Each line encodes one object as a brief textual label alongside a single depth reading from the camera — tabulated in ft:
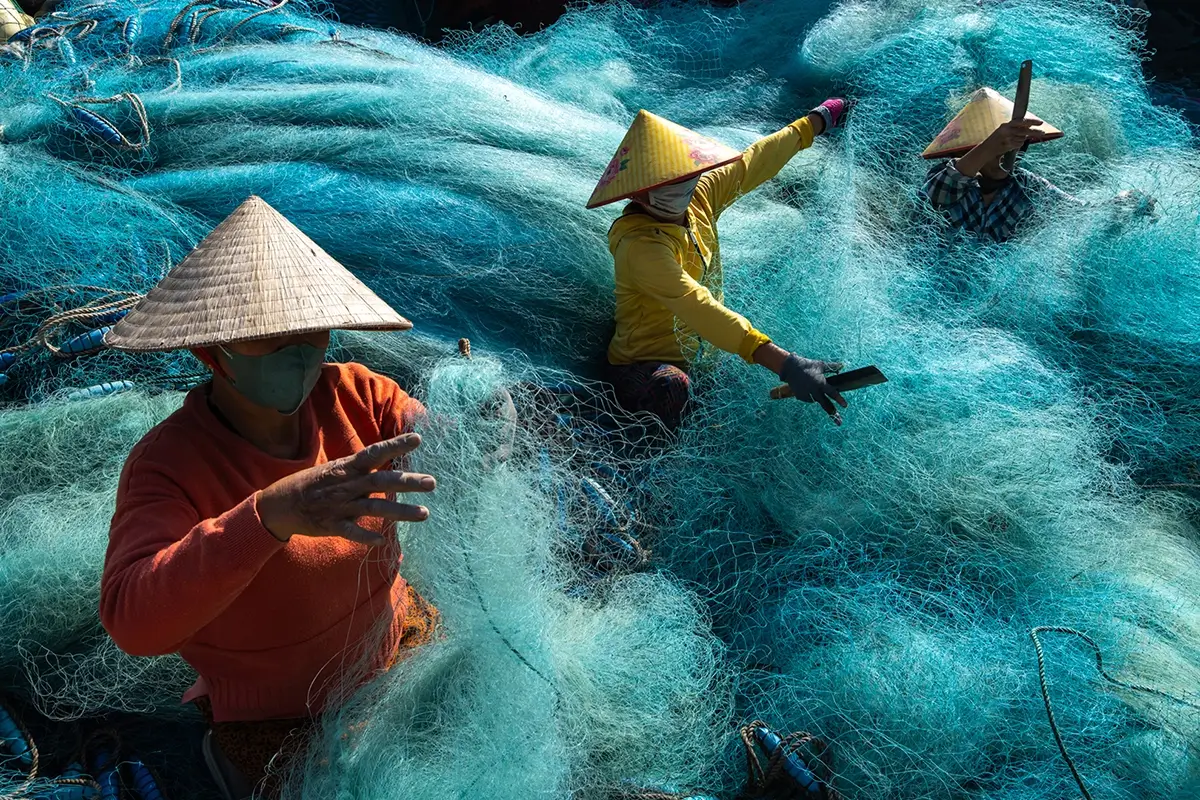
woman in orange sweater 5.96
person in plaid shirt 13.34
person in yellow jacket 11.18
